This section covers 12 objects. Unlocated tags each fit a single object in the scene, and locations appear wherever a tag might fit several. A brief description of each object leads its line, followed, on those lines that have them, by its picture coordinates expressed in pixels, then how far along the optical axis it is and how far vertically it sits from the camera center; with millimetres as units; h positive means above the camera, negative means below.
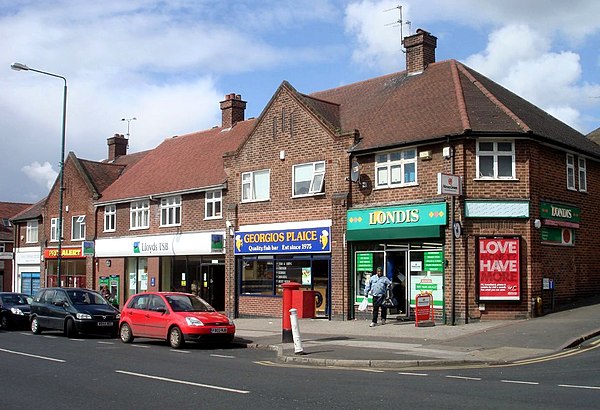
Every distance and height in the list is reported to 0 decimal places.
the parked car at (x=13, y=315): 25688 -2133
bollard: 15680 -1720
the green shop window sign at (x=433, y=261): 21734 -128
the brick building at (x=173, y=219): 30781 +1790
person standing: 21250 -987
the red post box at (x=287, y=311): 17953 -1380
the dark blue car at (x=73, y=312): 21625 -1756
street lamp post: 29073 +4979
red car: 18203 -1696
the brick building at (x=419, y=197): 21266 +2003
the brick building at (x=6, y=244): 51719 +961
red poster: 21125 -418
